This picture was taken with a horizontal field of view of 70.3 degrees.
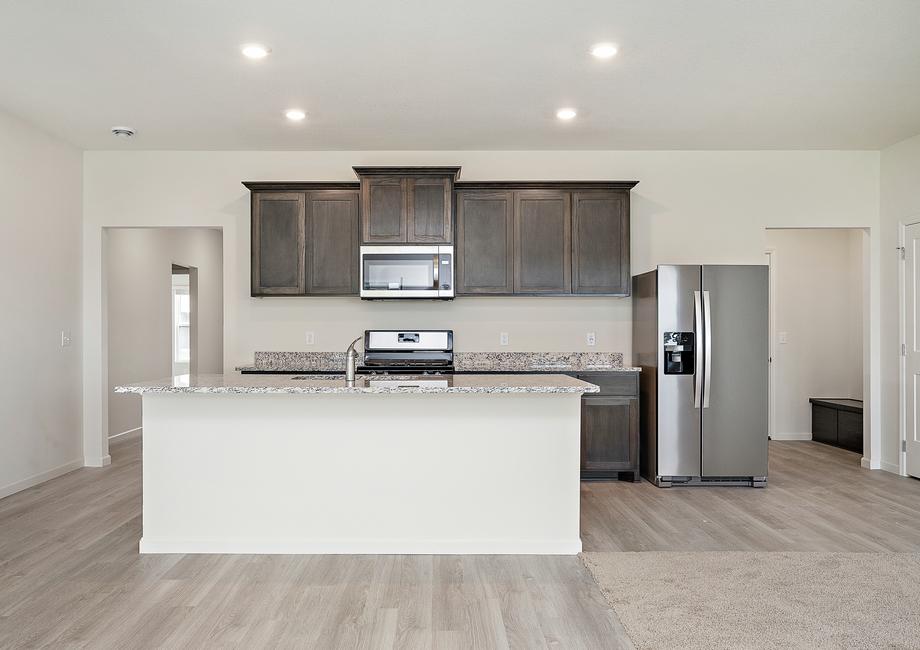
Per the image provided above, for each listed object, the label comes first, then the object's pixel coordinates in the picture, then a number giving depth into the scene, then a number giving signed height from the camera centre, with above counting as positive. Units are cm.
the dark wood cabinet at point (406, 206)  504 +93
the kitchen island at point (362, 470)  331 -73
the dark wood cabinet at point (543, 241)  515 +68
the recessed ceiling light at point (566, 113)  442 +146
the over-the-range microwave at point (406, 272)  506 +42
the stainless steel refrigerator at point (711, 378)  476 -38
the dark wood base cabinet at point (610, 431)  492 -79
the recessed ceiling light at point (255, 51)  340 +146
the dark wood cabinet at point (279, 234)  514 +73
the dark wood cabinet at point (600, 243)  514 +66
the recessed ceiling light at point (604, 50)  339 +146
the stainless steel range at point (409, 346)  535 -16
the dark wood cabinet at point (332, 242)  514 +67
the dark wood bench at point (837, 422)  605 -93
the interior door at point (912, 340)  504 -11
